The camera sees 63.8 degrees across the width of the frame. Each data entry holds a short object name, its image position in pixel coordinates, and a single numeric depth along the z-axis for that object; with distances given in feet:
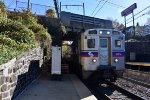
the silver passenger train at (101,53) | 20.86
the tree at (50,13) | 38.85
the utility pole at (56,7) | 39.90
